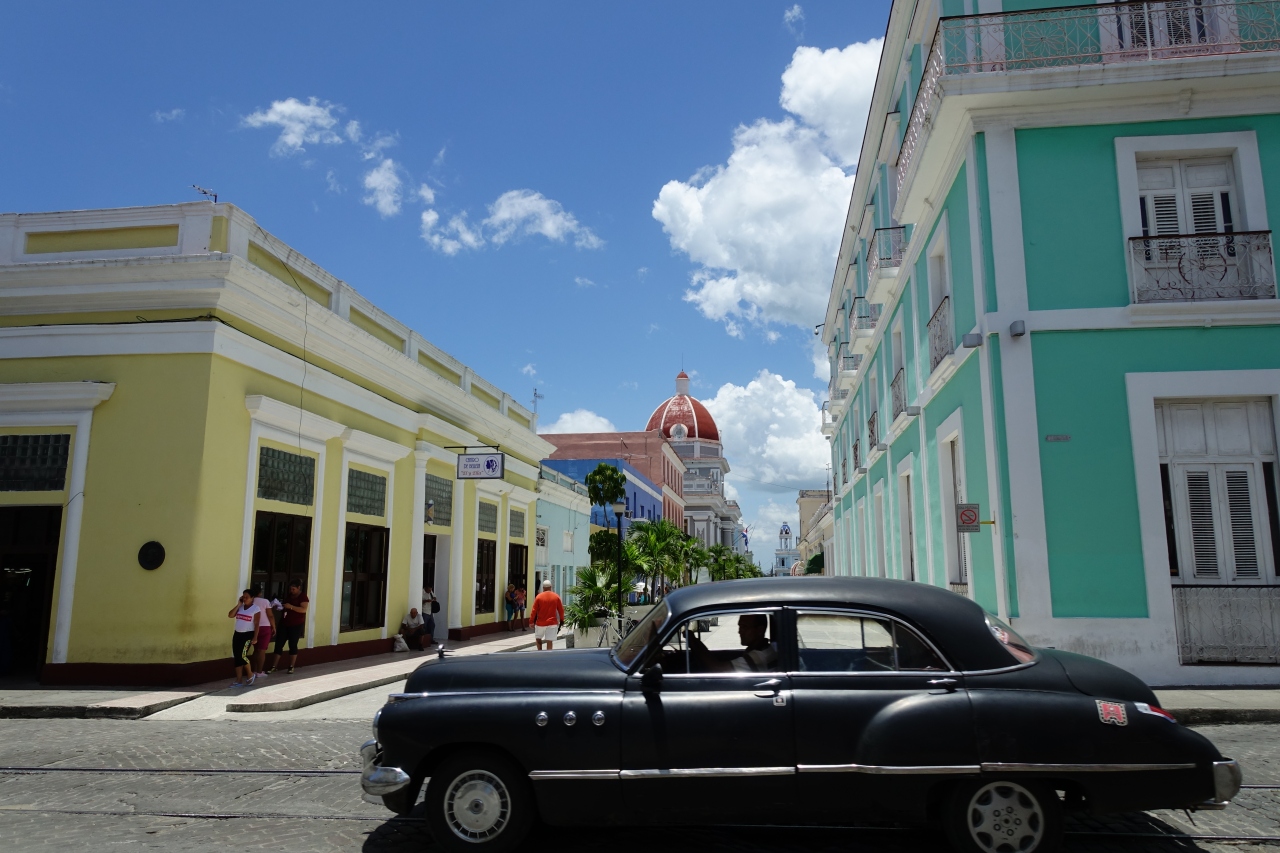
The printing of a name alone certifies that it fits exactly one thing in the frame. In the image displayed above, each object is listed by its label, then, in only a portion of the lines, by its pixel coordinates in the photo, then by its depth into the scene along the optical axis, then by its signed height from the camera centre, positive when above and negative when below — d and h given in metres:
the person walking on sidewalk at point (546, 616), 15.64 -0.51
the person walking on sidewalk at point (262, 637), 12.67 -0.70
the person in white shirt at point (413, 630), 18.45 -0.87
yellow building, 12.30 +2.12
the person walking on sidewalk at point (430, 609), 19.59 -0.49
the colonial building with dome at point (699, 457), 93.50 +14.15
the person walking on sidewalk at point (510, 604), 25.05 -0.48
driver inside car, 5.01 -0.37
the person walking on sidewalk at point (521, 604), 25.64 -0.49
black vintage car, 4.60 -0.75
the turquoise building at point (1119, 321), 11.05 +3.32
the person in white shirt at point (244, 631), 12.33 -0.59
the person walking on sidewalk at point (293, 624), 13.80 -0.56
